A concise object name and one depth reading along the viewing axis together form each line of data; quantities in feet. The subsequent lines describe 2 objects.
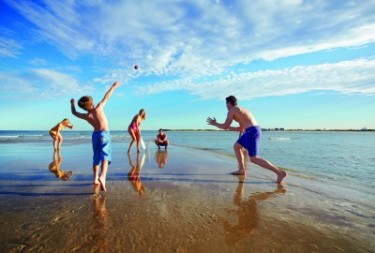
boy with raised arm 17.66
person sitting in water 52.65
